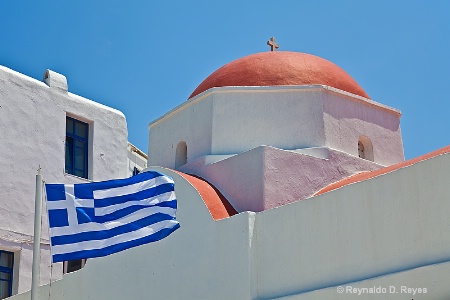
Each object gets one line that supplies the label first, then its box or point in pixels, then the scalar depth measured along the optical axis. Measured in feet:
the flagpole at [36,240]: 58.03
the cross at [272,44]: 100.83
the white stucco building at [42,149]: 93.50
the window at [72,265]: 99.04
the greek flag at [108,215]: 62.39
